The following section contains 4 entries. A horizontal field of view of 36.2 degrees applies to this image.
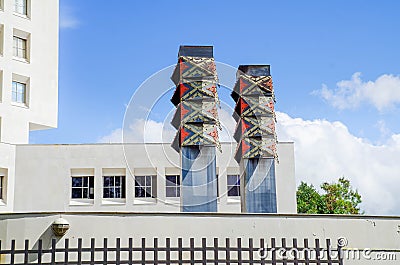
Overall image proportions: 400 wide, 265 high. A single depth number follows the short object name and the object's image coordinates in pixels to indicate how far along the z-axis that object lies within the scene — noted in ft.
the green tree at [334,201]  161.79
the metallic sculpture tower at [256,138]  48.44
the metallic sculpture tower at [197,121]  47.52
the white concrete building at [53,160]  88.22
